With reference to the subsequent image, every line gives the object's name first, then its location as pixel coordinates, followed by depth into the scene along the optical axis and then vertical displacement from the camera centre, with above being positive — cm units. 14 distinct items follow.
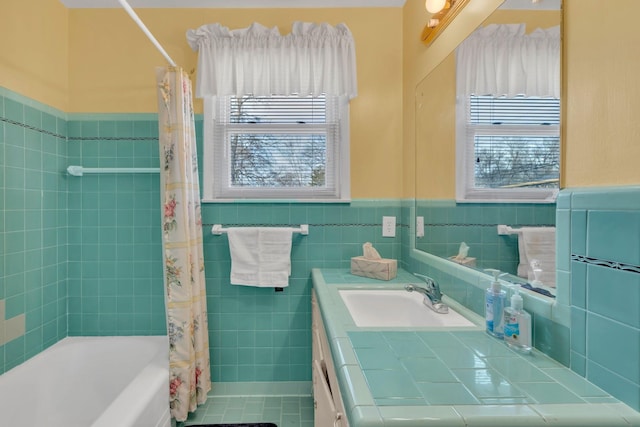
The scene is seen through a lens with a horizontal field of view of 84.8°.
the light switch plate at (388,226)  216 -11
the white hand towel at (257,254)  203 -27
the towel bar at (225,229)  205 -13
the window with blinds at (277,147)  215 +38
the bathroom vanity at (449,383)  65 -39
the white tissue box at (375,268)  182 -32
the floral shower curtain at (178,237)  170 -14
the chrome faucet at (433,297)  136 -36
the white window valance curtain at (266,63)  203 +84
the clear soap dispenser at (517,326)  94 -32
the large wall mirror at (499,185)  95 +9
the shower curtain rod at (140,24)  136 +79
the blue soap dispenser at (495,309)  104 -30
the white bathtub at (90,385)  142 -86
